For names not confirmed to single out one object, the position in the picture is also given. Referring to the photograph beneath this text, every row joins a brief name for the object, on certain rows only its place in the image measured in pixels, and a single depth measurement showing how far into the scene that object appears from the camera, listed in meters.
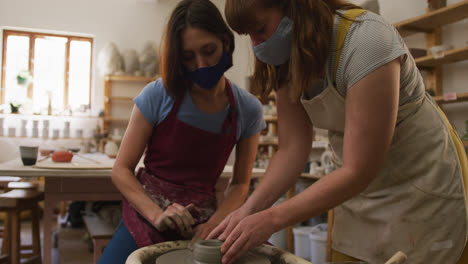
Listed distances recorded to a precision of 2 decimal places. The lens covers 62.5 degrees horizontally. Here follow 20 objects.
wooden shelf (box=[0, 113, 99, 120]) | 6.44
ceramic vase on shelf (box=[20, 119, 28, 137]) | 6.42
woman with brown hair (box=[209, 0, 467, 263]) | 0.82
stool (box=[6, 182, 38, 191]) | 3.21
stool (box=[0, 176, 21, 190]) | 3.68
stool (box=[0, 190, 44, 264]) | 2.76
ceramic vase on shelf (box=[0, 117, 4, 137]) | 6.36
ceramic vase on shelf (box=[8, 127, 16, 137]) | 6.35
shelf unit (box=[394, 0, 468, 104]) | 2.80
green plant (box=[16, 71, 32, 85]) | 6.49
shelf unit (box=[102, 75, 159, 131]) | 6.67
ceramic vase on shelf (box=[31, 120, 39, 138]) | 6.47
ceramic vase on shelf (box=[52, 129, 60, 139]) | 6.49
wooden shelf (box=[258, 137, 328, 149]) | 4.85
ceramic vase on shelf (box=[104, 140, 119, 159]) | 3.58
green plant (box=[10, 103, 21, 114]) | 6.40
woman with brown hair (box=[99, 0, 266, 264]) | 1.32
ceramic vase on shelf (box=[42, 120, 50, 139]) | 6.47
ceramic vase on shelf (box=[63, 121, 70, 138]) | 6.57
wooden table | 2.00
